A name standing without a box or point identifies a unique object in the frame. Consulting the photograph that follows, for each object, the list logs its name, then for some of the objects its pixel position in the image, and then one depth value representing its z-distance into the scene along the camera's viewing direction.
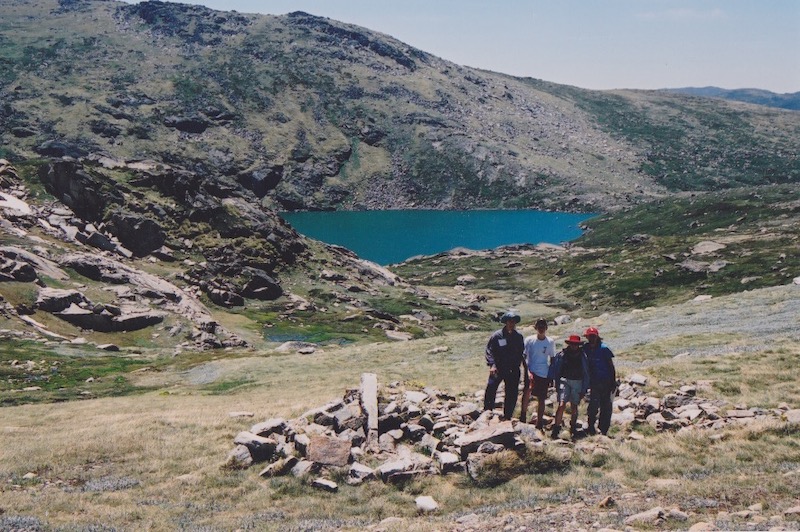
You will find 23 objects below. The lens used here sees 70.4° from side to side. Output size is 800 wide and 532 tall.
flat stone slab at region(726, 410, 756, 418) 20.80
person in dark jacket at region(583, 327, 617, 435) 20.05
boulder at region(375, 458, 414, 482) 19.08
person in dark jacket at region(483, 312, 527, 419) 20.83
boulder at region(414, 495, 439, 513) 16.92
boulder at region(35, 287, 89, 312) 72.44
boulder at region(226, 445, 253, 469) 21.55
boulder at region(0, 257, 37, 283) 73.19
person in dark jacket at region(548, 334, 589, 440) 20.16
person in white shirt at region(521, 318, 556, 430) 20.91
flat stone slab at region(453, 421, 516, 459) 19.12
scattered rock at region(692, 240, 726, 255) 145.75
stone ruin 19.25
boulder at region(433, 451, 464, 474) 19.00
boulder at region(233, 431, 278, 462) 21.92
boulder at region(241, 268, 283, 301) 112.19
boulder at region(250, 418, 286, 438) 23.09
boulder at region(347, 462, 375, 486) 19.19
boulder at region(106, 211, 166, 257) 109.31
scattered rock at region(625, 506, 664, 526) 13.04
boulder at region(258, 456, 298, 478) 20.38
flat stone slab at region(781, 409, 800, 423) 19.12
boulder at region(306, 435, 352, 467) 20.25
